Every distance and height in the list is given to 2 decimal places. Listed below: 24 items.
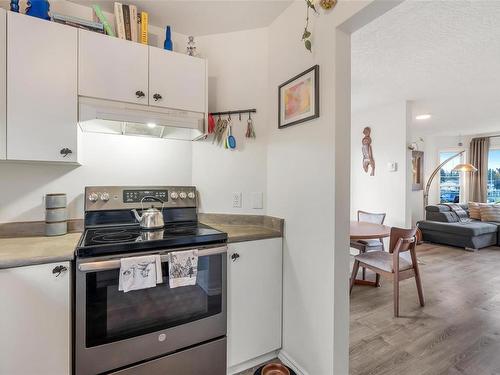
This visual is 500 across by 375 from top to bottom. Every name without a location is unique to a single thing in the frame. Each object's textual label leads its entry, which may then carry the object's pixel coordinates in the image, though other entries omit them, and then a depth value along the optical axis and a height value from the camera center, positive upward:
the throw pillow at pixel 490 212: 5.28 -0.50
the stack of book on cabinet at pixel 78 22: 1.52 +0.96
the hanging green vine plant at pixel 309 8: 1.39 +0.95
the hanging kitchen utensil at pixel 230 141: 2.04 +0.35
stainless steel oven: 1.26 -0.71
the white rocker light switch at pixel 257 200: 2.06 -0.10
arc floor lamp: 5.81 +0.41
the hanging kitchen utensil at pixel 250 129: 2.05 +0.45
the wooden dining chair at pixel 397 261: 2.41 -0.73
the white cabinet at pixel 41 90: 1.40 +0.53
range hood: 1.51 +0.40
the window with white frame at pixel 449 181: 6.78 +0.17
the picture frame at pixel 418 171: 6.02 +0.38
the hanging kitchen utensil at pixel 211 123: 2.01 +0.48
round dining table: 2.60 -0.46
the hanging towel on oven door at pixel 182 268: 1.38 -0.43
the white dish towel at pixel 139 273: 1.28 -0.42
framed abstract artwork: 1.53 +0.56
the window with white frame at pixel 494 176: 6.25 +0.27
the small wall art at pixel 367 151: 4.26 +0.58
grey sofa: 4.76 -0.80
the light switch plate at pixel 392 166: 3.86 +0.31
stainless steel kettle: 1.70 -0.21
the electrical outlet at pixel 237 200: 2.09 -0.10
